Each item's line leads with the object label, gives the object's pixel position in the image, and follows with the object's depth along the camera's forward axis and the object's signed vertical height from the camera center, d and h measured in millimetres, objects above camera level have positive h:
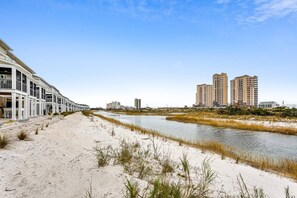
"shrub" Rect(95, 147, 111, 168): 5055 -1499
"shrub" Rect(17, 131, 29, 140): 8273 -1409
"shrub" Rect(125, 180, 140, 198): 3035 -1376
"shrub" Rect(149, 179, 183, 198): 3027 -1364
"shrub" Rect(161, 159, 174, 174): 5042 -1663
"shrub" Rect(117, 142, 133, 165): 5473 -1538
